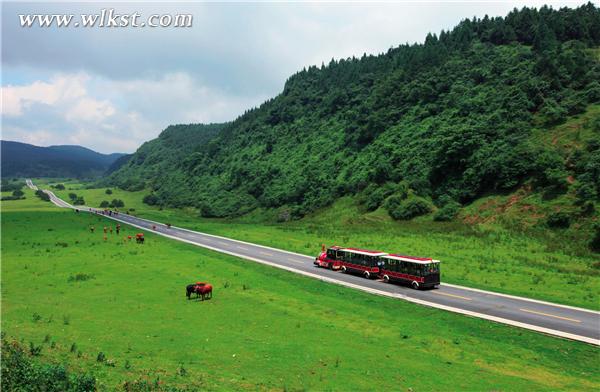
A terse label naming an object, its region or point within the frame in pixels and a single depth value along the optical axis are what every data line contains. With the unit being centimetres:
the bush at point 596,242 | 5025
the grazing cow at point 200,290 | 3419
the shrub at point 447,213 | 7400
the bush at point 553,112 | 8088
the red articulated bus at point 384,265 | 3797
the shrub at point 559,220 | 5731
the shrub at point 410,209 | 7950
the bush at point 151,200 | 18425
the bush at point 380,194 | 8808
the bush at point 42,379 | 1558
